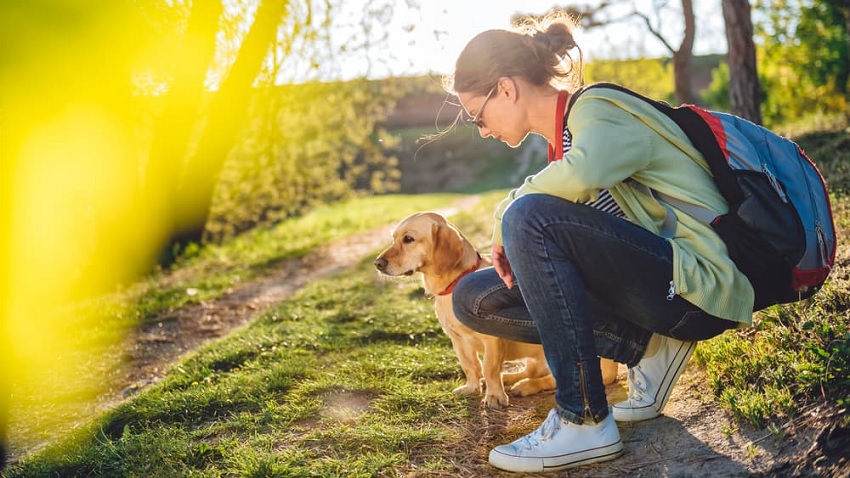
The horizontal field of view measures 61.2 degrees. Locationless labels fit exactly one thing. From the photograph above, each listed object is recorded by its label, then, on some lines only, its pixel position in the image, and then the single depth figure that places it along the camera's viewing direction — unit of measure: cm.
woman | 264
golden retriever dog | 378
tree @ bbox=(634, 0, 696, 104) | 1091
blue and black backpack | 262
